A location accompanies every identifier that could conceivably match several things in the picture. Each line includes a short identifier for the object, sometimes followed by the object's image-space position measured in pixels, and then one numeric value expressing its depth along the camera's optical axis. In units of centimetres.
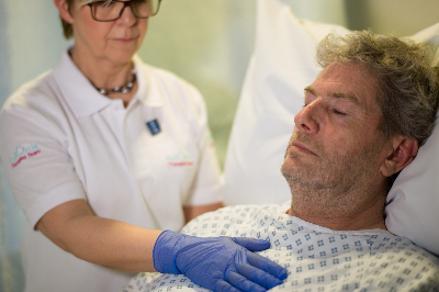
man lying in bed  133
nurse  144
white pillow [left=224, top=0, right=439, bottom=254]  171
